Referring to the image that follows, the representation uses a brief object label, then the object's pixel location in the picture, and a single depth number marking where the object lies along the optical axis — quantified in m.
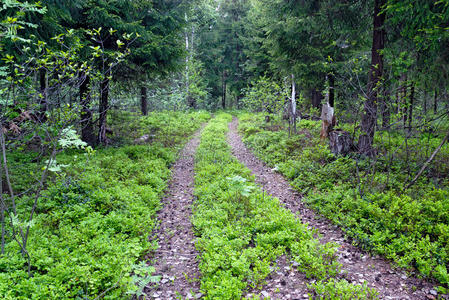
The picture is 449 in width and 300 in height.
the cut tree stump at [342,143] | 8.91
